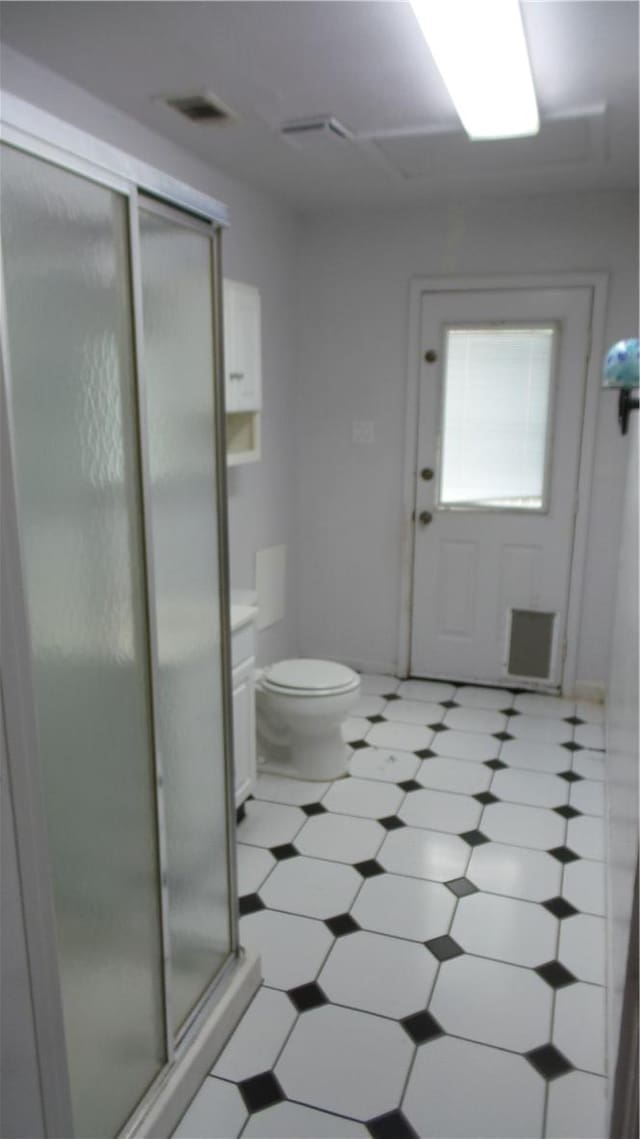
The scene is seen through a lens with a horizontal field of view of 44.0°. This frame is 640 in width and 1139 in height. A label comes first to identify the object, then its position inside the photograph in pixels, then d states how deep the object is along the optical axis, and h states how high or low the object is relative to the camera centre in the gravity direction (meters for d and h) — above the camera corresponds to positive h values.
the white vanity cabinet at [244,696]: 2.96 -1.09
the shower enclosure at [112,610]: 1.24 -0.38
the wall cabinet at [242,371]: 3.13 +0.14
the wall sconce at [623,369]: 2.67 +0.13
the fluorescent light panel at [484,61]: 1.88 +0.93
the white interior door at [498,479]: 4.09 -0.38
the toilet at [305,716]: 3.27 -1.29
